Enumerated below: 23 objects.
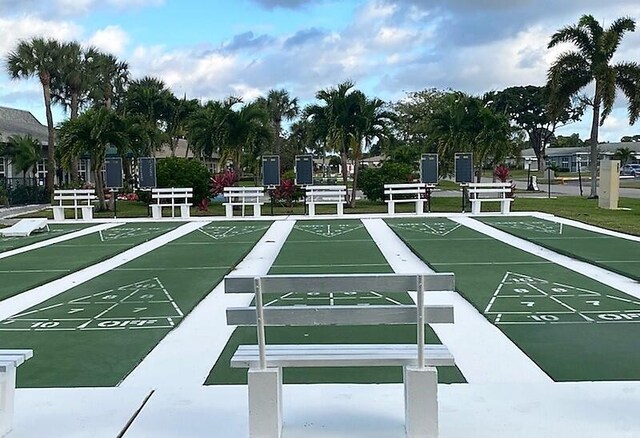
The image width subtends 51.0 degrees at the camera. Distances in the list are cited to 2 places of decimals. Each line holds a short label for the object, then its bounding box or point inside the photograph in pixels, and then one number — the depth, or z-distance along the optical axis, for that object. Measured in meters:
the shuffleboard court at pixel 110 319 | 5.18
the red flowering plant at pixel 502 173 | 25.30
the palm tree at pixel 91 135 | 24.34
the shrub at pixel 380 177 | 28.72
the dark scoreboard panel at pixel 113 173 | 24.23
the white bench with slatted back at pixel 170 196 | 21.20
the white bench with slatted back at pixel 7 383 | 3.68
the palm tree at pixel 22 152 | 35.28
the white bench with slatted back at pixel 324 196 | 21.50
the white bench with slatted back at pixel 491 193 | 21.19
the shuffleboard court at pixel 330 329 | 4.86
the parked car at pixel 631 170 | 73.00
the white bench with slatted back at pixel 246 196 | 21.48
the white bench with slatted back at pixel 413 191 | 21.36
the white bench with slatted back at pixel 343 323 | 3.60
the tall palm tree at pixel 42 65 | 34.47
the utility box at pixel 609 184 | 25.80
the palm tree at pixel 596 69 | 31.95
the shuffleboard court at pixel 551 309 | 5.13
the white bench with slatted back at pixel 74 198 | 20.87
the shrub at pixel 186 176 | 27.58
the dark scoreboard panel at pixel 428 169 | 23.92
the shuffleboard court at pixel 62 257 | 9.33
